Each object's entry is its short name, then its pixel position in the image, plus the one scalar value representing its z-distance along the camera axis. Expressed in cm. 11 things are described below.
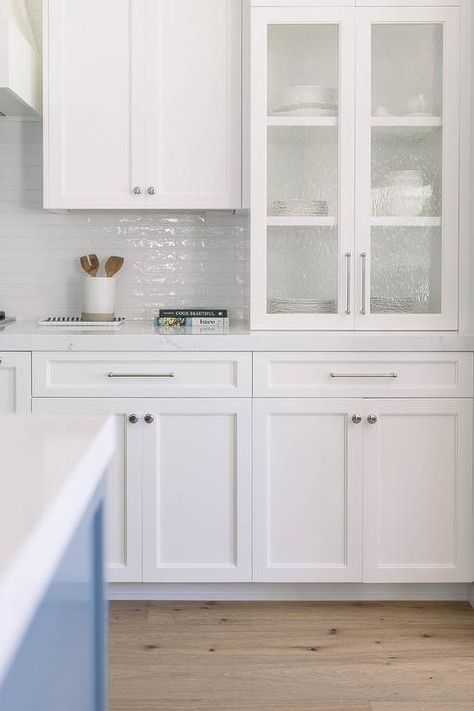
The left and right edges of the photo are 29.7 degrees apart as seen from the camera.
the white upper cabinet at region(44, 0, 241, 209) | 309
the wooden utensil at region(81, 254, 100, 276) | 339
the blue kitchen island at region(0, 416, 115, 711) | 66
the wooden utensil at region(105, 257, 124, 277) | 338
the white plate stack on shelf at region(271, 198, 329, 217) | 294
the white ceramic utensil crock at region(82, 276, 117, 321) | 330
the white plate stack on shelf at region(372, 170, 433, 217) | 295
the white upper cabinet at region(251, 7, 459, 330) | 291
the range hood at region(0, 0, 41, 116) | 292
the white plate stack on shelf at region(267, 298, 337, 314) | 296
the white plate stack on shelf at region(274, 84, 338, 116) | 293
